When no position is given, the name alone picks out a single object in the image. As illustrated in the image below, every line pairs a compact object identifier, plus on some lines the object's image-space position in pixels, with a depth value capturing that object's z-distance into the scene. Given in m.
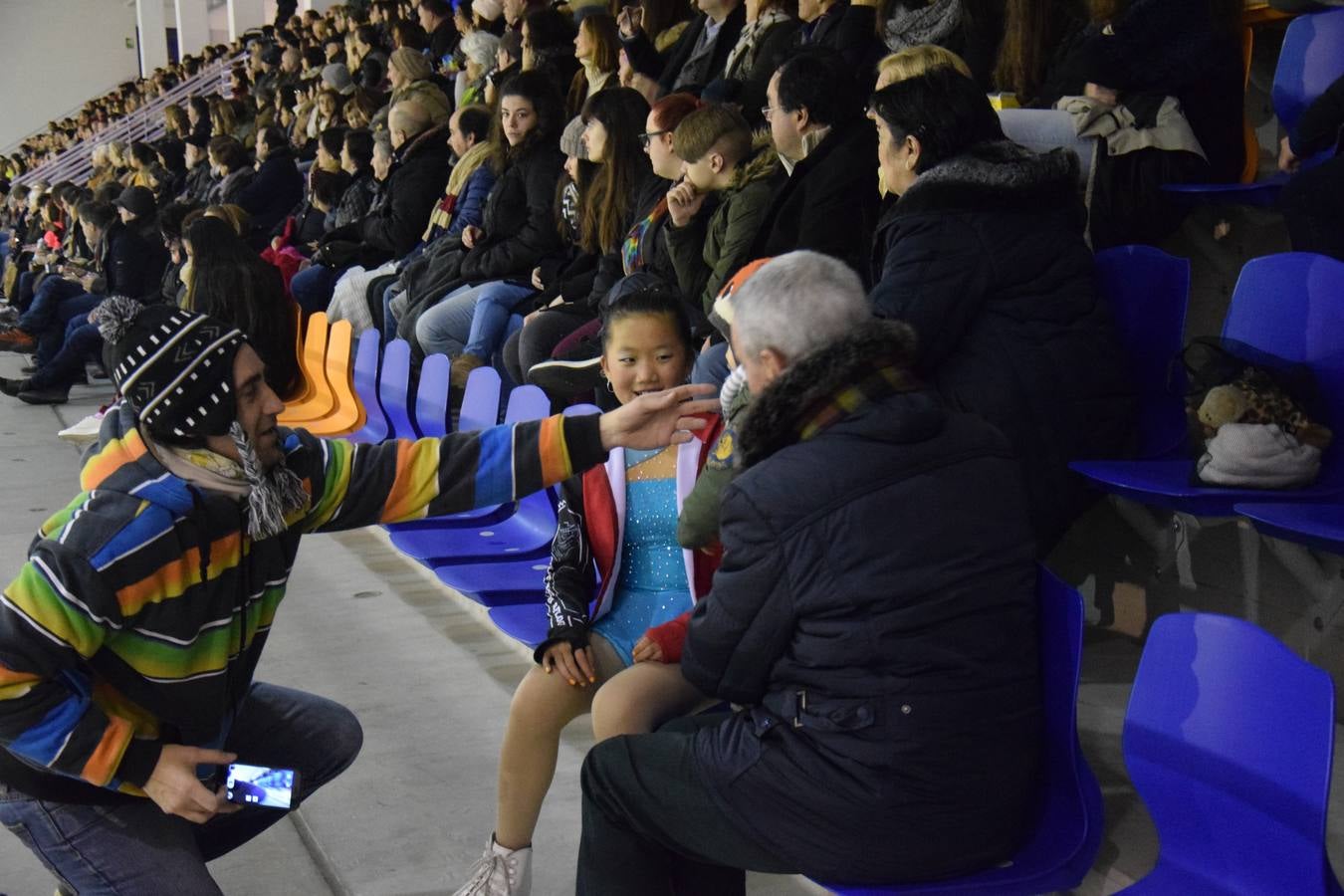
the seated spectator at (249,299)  4.93
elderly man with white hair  1.65
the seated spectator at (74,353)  8.18
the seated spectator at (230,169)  9.69
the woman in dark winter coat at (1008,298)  2.61
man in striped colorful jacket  1.79
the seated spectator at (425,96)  7.28
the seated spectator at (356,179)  7.73
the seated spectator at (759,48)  4.39
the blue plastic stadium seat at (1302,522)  2.11
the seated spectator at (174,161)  12.68
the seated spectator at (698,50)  5.03
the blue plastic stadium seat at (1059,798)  1.72
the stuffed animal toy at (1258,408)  2.45
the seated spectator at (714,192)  3.63
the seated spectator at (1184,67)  3.06
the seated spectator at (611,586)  2.33
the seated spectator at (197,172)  11.43
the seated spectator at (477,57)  7.40
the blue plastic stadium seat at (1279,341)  2.43
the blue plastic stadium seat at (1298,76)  2.95
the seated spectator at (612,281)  4.09
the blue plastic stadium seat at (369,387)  5.13
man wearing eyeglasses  3.35
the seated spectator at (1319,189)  2.60
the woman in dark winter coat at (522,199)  5.52
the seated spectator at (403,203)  6.84
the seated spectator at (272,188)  9.55
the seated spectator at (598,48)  5.70
